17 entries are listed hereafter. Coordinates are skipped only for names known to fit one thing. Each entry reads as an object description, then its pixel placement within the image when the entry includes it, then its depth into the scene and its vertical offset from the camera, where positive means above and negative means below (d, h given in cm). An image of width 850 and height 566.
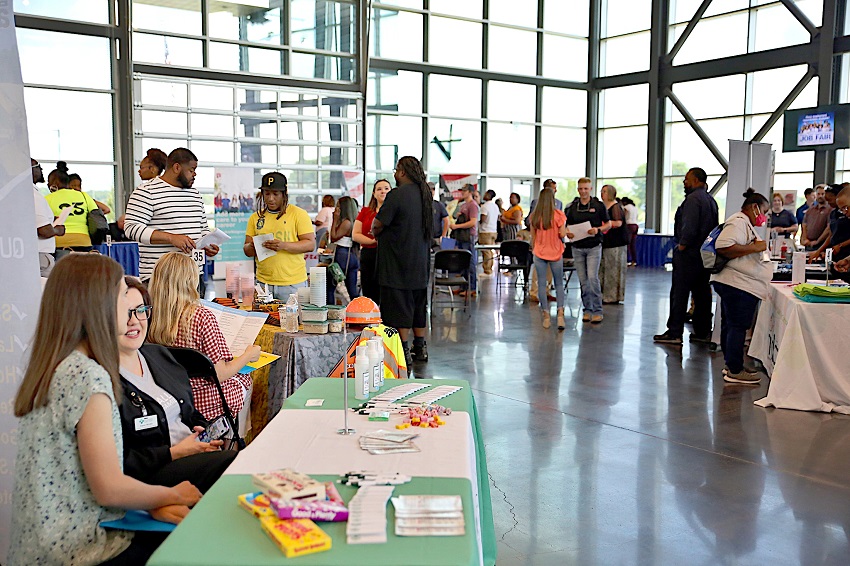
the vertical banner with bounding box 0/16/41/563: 243 -16
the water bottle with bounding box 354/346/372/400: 251 -53
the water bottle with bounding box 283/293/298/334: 397 -57
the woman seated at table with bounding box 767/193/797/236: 1203 -21
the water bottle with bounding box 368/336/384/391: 260 -51
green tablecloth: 143 -63
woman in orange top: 820 -39
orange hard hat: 379 -51
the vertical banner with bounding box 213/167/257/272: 639 +0
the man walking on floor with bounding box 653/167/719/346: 702 -51
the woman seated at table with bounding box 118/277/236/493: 215 -62
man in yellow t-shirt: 483 -21
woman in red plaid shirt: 297 -46
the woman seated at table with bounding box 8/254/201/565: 179 -51
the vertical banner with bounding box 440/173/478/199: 1369 +35
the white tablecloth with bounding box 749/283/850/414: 505 -98
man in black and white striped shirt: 442 -7
